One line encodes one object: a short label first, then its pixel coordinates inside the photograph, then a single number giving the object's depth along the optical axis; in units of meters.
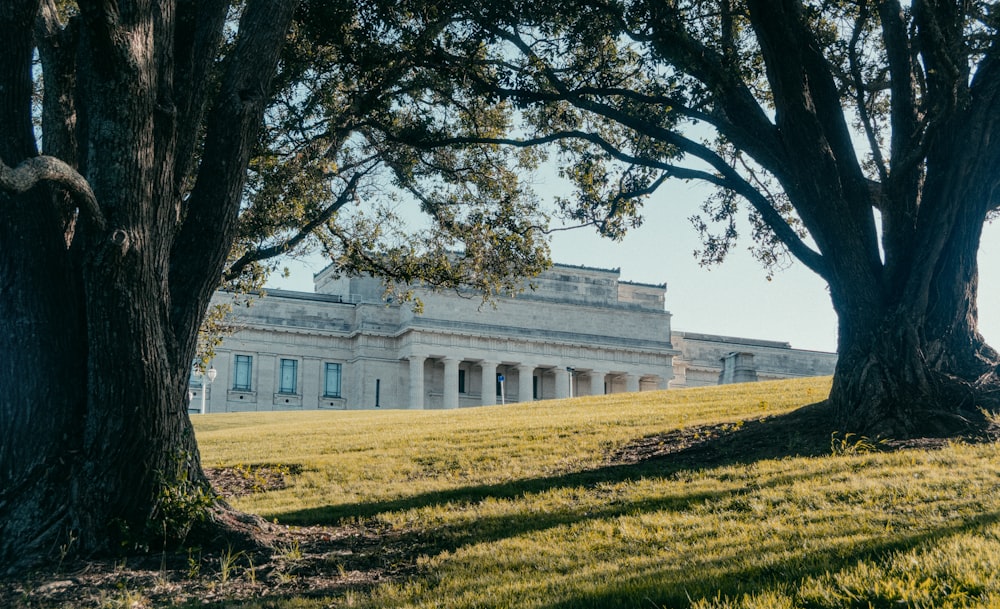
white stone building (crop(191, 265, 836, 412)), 58.34
